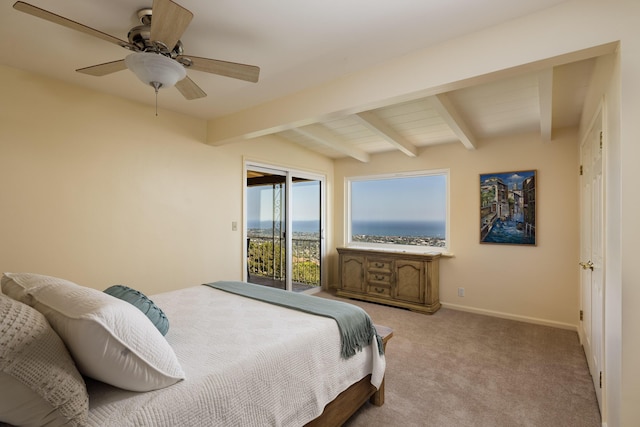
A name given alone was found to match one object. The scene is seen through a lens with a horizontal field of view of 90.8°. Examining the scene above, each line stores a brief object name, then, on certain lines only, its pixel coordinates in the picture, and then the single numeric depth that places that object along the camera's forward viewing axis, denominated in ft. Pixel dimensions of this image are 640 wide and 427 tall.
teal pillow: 5.00
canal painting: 12.70
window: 15.31
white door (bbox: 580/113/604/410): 7.00
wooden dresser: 13.92
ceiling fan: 4.73
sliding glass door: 14.69
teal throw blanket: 6.28
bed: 3.66
